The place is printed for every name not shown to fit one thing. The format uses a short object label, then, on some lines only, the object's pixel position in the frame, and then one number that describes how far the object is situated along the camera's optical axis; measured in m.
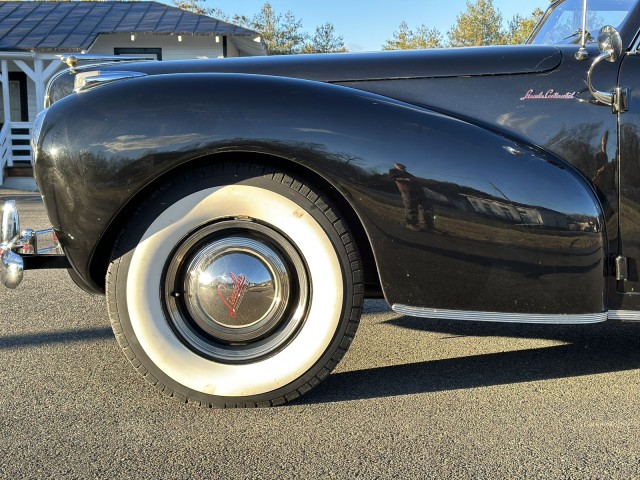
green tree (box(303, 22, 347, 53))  45.38
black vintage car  2.42
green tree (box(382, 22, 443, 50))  31.63
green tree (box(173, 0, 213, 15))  42.65
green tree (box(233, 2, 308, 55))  43.44
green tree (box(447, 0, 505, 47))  25.98
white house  16.31
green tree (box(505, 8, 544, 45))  19.76
